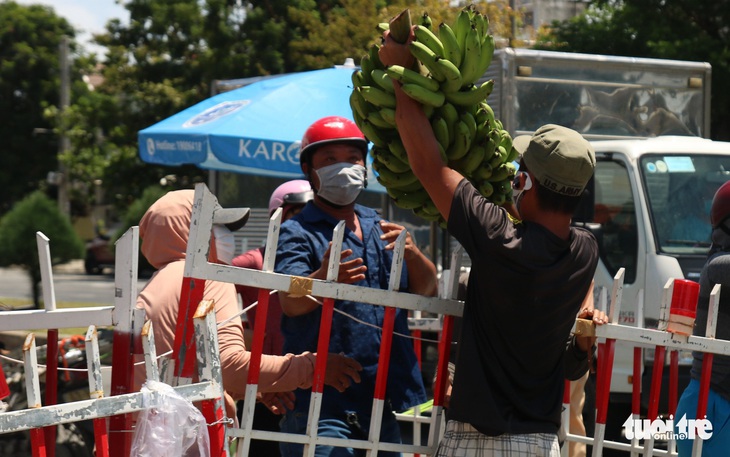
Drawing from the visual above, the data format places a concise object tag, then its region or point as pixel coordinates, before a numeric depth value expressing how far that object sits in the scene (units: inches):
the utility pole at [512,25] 696.1
